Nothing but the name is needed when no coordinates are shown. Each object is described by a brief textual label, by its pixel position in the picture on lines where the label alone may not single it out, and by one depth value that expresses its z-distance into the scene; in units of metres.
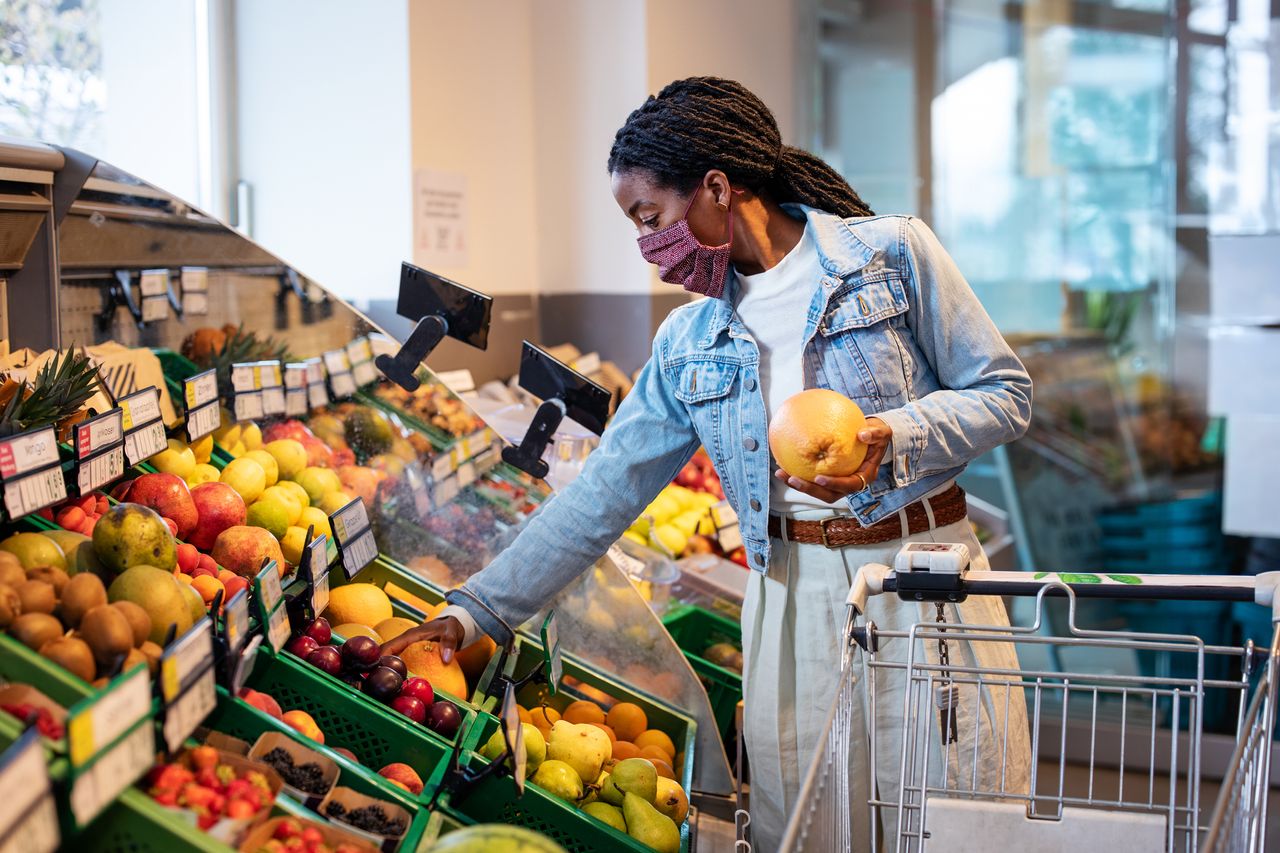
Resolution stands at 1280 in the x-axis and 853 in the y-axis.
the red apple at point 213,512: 1.91
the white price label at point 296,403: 2.33
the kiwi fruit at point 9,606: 1.28
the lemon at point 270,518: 2.04
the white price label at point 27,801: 0.93
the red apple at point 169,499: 1.84
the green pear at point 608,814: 1.80
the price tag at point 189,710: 1.21
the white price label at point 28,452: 1.45
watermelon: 1.10
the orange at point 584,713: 2.12
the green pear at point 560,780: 1.81
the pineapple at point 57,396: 1.66
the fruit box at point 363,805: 1.38
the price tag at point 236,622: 1.40
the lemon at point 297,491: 2.15
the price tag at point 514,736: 1.49
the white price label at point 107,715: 1.03
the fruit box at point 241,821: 1.20
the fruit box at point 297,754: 1.43
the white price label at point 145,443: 1.83
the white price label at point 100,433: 1.66
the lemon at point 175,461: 2.00
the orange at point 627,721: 2.15
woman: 1.93
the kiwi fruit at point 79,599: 1.34
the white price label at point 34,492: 1.46
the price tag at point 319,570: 1.82
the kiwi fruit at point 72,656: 1.24
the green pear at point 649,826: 1.77
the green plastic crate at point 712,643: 2.49
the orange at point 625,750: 2.04
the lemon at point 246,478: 2.08
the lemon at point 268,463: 2.16
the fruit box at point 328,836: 1.26
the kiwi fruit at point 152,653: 1.34
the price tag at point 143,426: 1.83
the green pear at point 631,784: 1.85
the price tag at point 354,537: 2.03
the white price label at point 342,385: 2.39
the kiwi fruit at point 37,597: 1.32
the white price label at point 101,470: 1.67
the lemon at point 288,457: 2.24
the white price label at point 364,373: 2.40
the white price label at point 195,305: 2.22
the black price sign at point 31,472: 1.46
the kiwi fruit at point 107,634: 1.29
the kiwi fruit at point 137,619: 1.36
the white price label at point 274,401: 2.29
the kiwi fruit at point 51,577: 1.38
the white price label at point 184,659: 1.20
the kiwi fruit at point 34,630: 1.26
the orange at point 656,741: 2.13
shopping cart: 1.30
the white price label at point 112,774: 1.04
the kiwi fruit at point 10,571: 1.33
